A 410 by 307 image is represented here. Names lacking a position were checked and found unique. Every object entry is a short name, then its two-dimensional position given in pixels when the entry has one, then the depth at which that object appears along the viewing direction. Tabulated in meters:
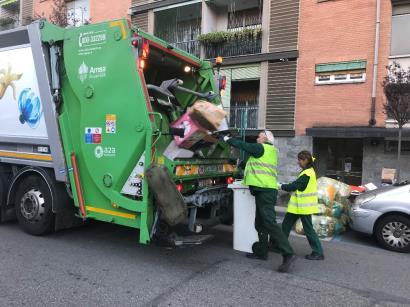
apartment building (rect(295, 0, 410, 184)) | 11.02
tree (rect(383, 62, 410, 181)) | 8.38
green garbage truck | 4.28
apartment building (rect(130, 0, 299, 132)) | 12.65
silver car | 5.84
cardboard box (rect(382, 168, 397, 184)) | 9.28
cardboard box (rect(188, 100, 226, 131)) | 4.31
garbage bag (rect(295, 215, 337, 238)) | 6.50
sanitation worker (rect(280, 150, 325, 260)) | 4.98
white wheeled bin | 4.93
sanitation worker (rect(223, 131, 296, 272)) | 4.52
